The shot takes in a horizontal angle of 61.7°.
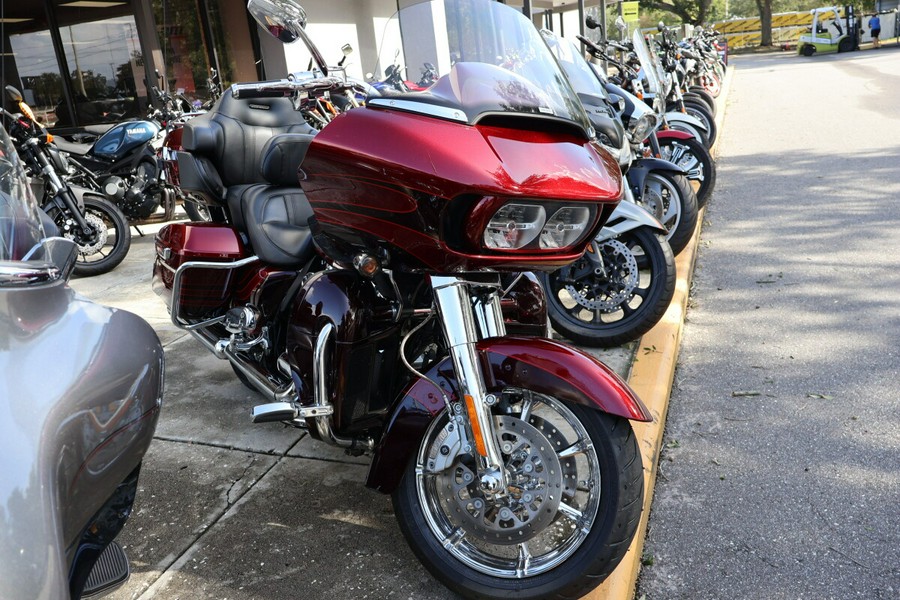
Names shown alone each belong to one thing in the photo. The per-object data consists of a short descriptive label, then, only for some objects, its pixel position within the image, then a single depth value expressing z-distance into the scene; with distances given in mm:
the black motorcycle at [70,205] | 6234
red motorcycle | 1935
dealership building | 10078
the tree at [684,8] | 53906
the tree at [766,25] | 43312
